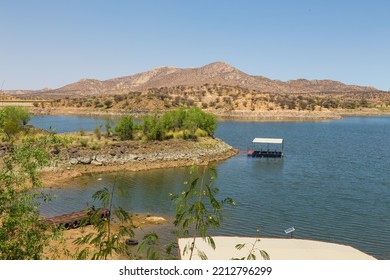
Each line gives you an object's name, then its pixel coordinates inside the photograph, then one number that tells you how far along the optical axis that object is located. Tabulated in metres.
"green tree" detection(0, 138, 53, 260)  11.72
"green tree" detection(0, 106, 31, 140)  57.22
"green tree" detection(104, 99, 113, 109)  171.62
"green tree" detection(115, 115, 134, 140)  62.25
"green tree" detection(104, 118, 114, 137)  64.89
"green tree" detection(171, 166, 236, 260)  7.00
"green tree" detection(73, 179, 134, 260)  6.98
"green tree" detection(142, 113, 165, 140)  61.97
